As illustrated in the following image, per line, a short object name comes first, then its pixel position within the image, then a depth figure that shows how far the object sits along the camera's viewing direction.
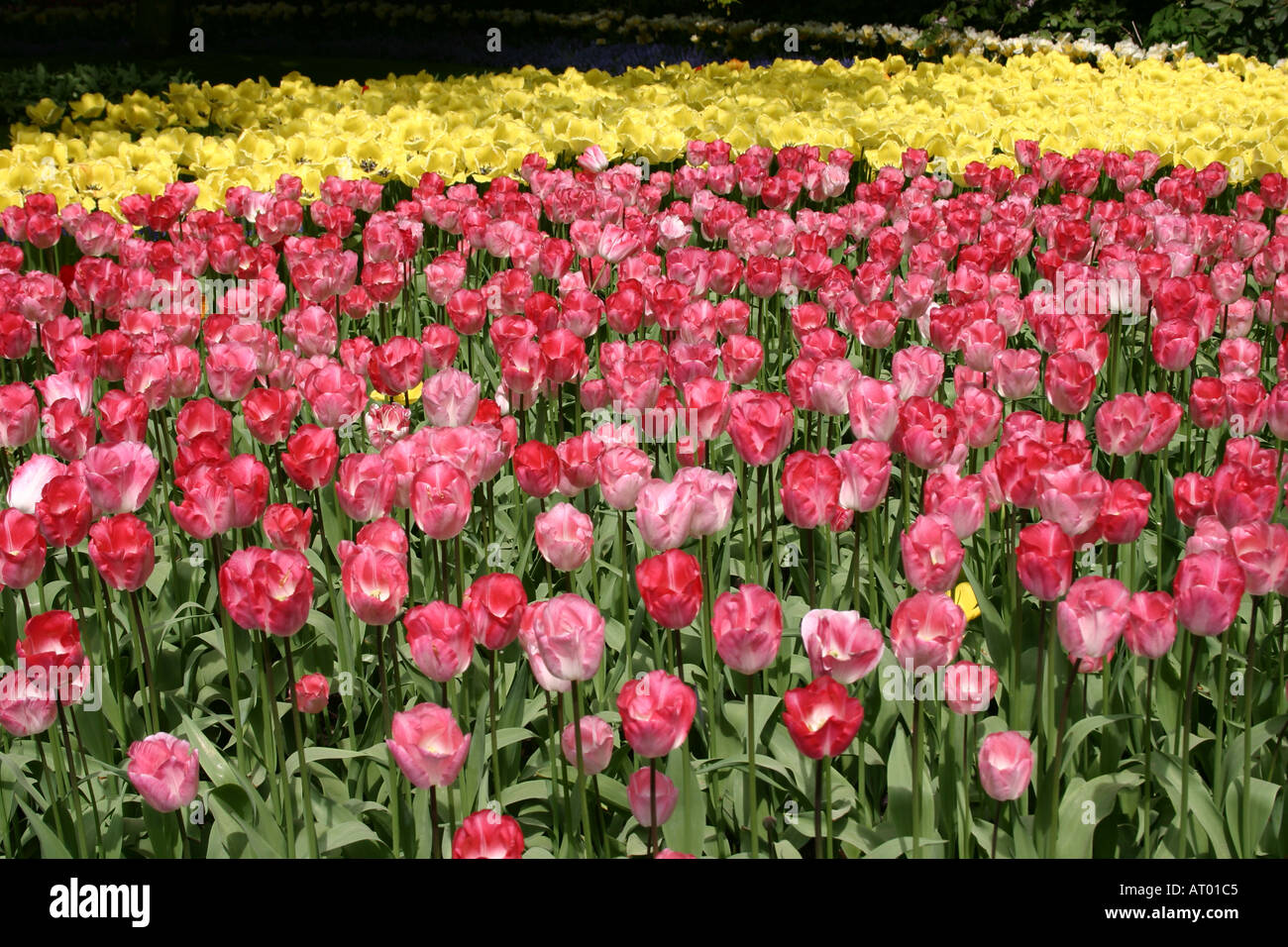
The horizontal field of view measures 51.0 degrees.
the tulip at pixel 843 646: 1.82
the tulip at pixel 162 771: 1.83
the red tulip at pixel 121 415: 2.73
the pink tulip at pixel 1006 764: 1.83
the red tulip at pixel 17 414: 2.80
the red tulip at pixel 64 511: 2.27
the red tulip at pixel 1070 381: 2.85
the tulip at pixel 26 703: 1.90
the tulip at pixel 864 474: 2.31
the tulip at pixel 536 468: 2.47
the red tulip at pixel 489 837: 1.62
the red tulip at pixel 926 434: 2.52
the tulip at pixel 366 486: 2.41
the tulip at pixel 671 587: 1.89
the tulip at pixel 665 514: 2.15
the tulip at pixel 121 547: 2.14
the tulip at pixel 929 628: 1.86
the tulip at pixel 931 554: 2.06
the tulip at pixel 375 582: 2.04
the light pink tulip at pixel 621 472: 2.37
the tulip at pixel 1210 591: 1.88
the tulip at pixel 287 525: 2.38
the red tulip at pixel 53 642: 1.91
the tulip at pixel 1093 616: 1.90
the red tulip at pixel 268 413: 2.88
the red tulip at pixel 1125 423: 2.60
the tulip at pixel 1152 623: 1.89
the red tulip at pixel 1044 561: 1.99
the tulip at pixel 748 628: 1.77
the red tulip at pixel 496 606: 1.93
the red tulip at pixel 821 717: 1.65
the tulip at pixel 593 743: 2.04
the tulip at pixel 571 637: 1.78
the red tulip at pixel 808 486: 2.29
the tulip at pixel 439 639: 1.90
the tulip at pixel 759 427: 2.47
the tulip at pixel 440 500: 2.22
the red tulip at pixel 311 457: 2.57
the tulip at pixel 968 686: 1.88
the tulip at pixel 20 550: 2.14
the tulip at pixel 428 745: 1.70
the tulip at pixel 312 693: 2.36
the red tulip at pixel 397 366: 3.19
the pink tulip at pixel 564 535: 2.21
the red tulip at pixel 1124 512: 2.17
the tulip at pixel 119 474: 2.34
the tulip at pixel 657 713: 1.66
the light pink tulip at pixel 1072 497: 2.13
